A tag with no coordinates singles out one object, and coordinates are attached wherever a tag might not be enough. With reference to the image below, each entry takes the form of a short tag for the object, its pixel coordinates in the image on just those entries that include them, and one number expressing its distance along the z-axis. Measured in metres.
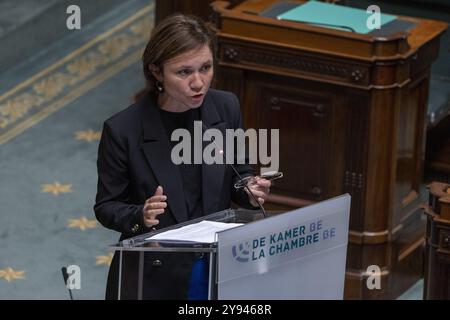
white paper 5.61
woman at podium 6.29
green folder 11.22
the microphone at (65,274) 5.54
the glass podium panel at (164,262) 5.53
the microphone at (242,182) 6.18
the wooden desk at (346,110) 10.95
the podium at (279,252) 5.33
